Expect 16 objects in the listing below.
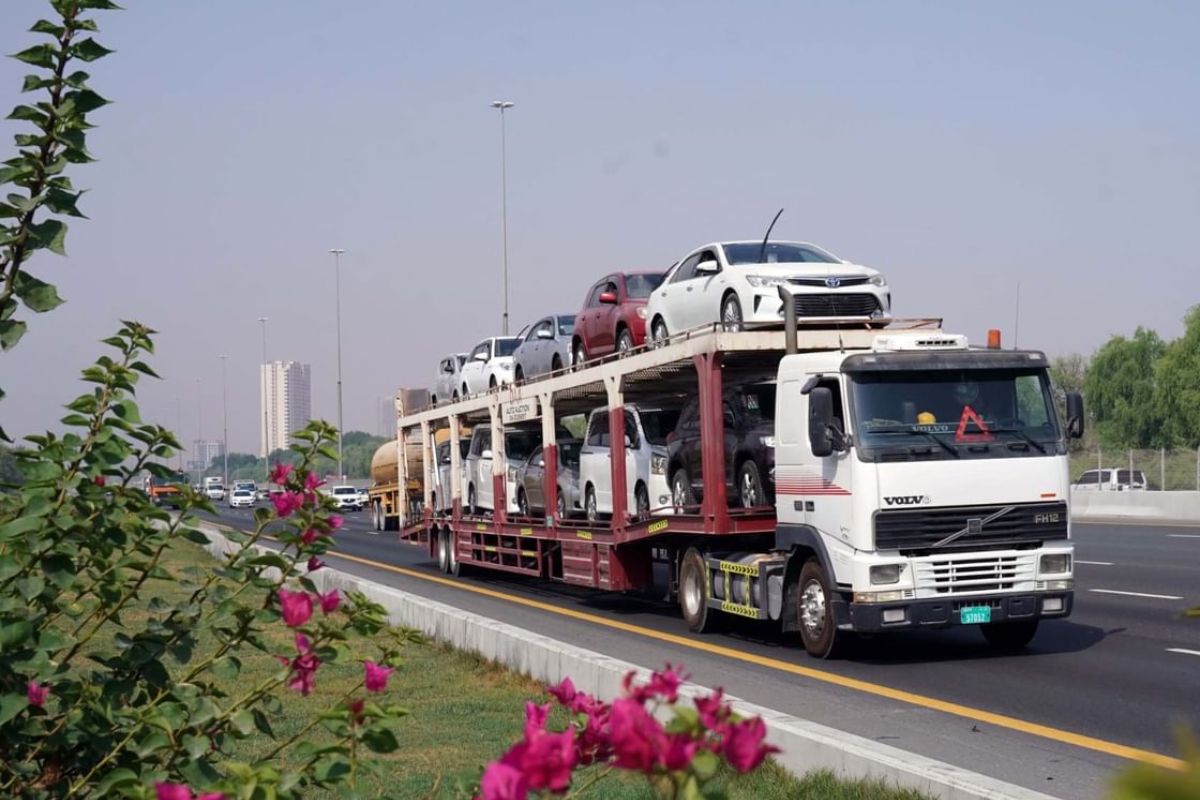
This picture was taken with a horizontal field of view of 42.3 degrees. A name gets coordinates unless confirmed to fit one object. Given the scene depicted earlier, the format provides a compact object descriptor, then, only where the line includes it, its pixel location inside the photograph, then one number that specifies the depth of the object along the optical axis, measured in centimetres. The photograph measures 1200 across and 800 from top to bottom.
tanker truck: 3259
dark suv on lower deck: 1574
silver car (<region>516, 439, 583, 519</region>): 2156
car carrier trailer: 1352
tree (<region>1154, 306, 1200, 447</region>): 8888
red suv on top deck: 2067
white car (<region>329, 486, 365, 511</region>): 7981
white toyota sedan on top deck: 1638
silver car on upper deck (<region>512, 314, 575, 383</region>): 2447
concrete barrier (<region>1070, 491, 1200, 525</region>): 3650
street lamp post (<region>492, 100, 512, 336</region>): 5858
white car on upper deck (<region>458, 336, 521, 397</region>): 2886
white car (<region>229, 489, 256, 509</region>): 9481
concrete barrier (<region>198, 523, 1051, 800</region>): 680
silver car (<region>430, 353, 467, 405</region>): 3186
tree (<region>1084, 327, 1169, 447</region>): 9781
